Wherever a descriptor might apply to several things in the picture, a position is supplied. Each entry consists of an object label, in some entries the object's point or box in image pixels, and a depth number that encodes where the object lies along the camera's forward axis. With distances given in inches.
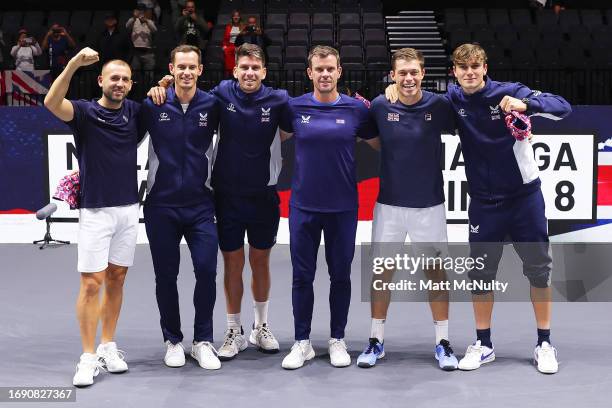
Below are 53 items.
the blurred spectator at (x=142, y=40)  484.1
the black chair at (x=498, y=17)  568.1
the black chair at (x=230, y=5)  563.6
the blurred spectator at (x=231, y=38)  467.8
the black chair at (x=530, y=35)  515.3
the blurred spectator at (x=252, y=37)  465.7
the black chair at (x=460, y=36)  530.1
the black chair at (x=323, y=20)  540.1
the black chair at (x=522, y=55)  494.9
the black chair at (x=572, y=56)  497.0
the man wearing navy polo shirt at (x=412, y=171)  200.1
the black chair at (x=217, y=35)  519.9
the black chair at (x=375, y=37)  514.6
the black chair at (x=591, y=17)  572.4
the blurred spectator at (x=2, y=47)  512.9
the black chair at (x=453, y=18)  563.5
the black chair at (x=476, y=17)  573.1
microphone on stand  345.7
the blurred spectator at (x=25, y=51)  486.0
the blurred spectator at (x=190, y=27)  492.7
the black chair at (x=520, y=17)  566.9
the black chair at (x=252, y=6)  559.7
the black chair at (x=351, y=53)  486.9
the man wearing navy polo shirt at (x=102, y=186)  192.1
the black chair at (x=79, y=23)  551.5
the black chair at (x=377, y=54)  484.4
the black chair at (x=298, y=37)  520.7
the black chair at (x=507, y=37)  513.0
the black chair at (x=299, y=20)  539.8
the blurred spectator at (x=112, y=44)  471.5
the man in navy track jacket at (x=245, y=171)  204.7
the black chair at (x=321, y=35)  514.5
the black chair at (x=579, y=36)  521.1
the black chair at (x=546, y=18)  569.7
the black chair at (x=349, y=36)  514.0
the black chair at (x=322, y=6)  566.3
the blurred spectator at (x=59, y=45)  484.4
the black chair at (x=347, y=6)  564.4
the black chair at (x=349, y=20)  540.1
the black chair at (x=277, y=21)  537.3
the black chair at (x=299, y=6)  566.3
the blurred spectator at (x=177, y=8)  543.8
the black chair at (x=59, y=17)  576.1
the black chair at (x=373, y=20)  539.8
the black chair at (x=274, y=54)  498.3
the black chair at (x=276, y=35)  518.8
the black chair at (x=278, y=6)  562.6
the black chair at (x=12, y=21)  567.5
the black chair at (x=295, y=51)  507.8
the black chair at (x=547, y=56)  498.0
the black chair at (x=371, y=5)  573.2
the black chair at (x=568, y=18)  567.8
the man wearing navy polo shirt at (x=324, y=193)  199.6
